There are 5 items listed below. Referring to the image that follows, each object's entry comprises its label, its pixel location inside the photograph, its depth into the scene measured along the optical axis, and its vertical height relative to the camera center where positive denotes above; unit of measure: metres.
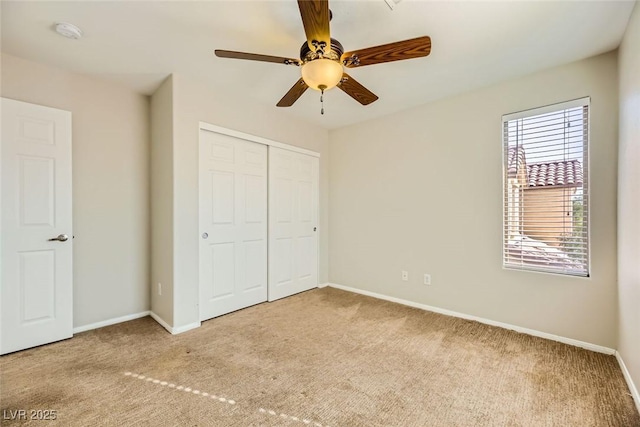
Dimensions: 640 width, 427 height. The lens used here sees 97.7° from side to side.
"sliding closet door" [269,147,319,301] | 3.67 -0.14
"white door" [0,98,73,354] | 2.28 -0.12
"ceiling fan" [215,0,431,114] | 1.63 +1.02
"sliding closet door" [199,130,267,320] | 2.99 -0.13
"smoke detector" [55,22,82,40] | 1.98 +1.33
